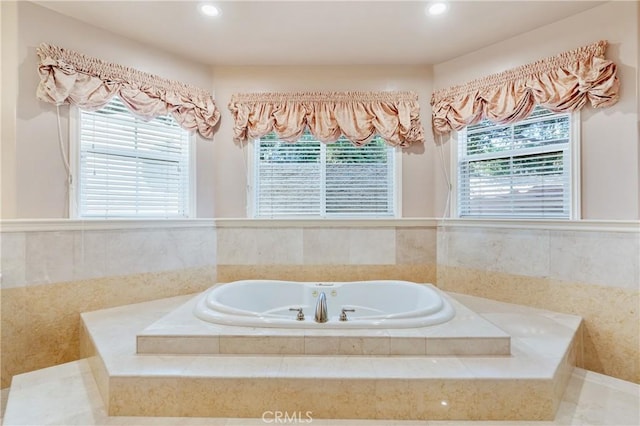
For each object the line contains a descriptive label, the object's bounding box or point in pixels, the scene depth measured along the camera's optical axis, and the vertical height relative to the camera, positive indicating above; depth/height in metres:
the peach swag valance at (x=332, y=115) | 2.68 +0.89
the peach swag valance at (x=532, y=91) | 1.96 +0.92
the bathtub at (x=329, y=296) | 2.28 -0.67
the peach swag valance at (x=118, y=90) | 1.98 +0.94
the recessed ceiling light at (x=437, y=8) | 1.98 +1.40
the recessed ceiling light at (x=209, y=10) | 1.99 +1.39
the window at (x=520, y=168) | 2.16 +0.36
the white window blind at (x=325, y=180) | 2.80 +0.31
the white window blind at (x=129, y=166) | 2.17 +0.38
